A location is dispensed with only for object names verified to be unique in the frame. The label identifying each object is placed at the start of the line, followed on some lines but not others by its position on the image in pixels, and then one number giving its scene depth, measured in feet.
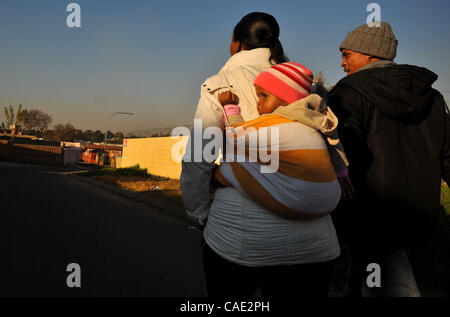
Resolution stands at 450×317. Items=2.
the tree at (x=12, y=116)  268.41
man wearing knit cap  6.15
